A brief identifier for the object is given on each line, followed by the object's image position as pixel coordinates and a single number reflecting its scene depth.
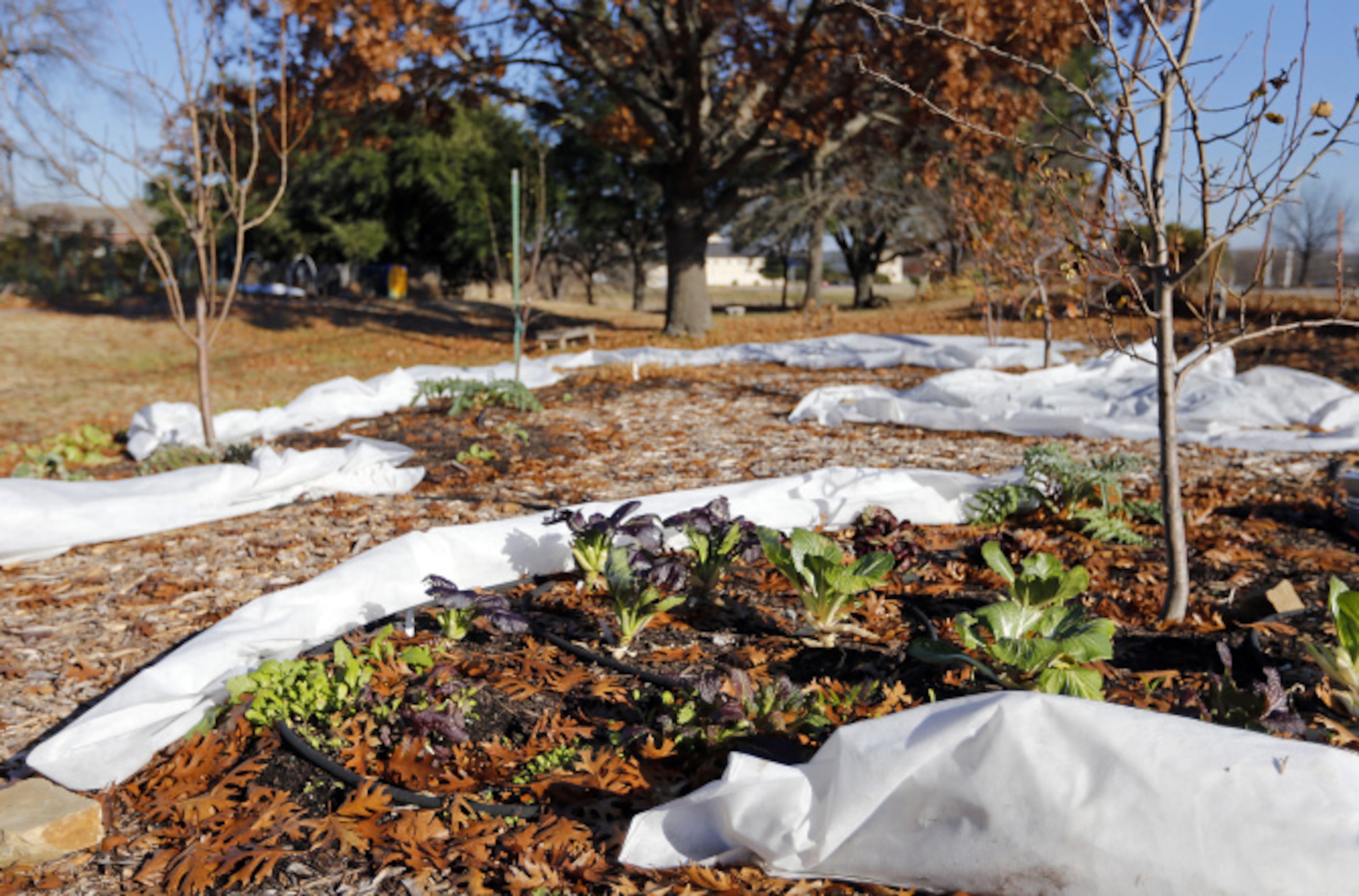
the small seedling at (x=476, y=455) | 5.73
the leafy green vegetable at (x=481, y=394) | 7.20
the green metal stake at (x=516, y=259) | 8.02
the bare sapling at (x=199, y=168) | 5.98
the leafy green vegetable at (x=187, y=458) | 6.15
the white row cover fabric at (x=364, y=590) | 2.61
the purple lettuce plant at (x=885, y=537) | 3.74
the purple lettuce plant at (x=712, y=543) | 3.43
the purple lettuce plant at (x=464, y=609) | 2.97
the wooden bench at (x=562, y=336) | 15.50
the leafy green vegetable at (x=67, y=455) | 6.32
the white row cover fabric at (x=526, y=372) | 7.30
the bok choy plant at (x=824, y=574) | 2.94
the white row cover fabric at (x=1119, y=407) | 6.31
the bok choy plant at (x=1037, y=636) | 2.40
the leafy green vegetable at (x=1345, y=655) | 2.37
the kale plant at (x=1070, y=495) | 4.08
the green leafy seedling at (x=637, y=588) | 3.06
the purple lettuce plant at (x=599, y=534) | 3.46
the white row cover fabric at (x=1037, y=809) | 1.69
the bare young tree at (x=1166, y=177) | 2.67
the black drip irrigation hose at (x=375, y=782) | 2.25
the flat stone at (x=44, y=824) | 2.19
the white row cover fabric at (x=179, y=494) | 4.34
